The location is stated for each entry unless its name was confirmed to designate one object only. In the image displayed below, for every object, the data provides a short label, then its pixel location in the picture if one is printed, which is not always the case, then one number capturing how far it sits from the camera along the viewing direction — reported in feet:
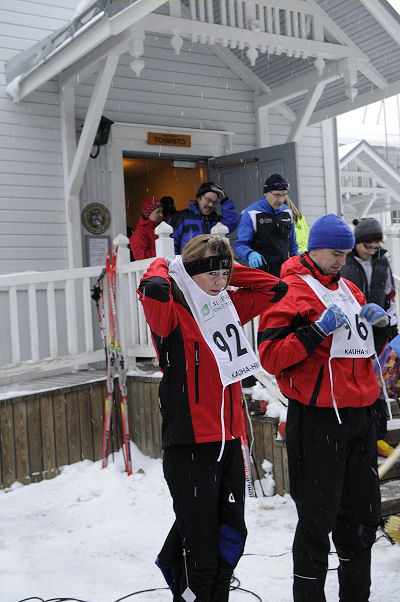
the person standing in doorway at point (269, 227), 19.08
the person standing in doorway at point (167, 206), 24.91
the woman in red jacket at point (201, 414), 9.11
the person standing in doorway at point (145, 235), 24.59
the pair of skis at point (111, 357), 20.20
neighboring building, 71.87
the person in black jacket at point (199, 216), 21.33
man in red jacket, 9.59
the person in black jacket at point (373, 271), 15.57
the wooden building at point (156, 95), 23.56
